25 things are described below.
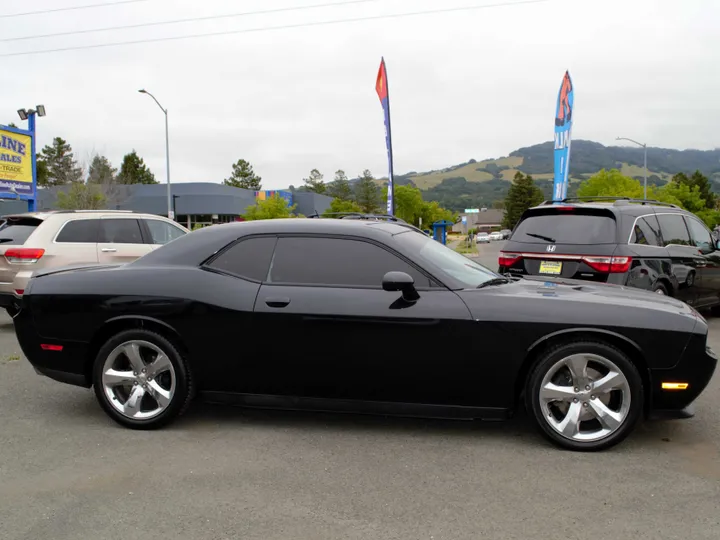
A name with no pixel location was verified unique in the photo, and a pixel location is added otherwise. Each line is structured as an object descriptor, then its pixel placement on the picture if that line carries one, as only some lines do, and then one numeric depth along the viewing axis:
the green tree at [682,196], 57.25
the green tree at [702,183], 84.25
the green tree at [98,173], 55.81
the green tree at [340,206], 73.49
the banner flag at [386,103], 22.42
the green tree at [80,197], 48.22
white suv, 7.93
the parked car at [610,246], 6.57
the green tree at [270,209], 51.03
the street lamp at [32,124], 22.06
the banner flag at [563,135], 23.98
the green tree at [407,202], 77.38
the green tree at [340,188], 119.44
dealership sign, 21.59
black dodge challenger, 3.71
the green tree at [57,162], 74.36
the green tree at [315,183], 127.62
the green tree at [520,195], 114.19
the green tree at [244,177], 109.12
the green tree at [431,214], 92.38
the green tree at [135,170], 91.94
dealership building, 61.83
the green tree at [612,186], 54.56
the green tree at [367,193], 110.09
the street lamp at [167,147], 32.07
